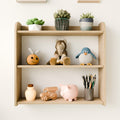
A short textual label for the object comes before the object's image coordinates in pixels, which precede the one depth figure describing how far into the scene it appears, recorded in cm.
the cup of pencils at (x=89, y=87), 136
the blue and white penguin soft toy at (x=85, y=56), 137
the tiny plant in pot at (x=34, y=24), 133
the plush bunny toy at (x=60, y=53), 137
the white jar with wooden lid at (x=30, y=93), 135
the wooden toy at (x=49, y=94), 135
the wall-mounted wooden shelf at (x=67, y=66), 130
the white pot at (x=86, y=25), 134
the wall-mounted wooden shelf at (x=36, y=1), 146
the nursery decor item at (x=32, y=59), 135
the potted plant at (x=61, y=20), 132
